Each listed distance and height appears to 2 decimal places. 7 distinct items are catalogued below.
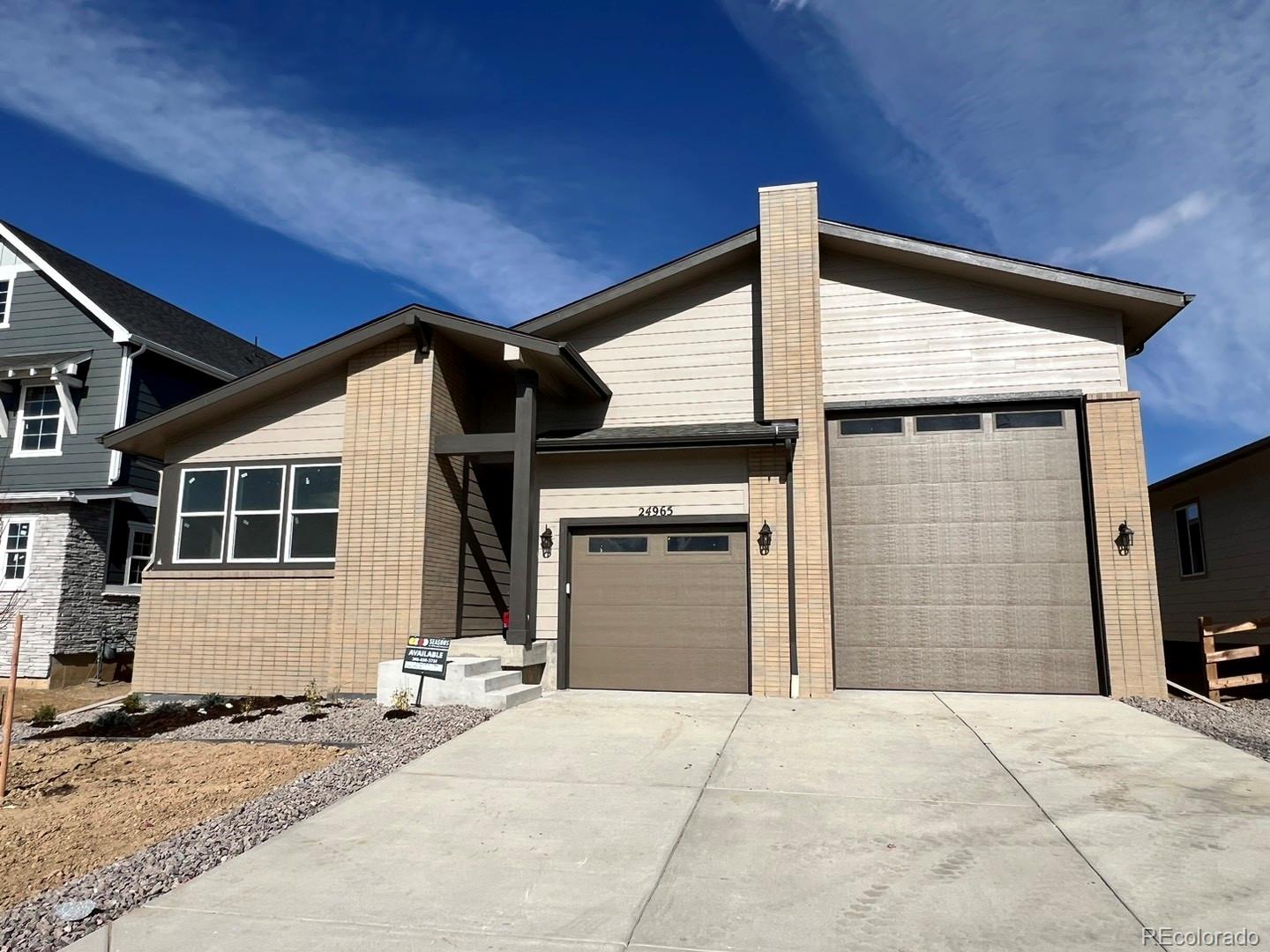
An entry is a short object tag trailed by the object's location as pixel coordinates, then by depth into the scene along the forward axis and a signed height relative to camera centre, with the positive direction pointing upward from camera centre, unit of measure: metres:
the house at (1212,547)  13.44 +1.05
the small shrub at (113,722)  9.08 -1.35
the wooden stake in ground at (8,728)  6.42 -1.01
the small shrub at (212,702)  10.23 -1.26
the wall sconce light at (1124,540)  10.68 +0.84
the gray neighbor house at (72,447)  15.65 +3.00
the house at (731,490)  10.99 +1.54
